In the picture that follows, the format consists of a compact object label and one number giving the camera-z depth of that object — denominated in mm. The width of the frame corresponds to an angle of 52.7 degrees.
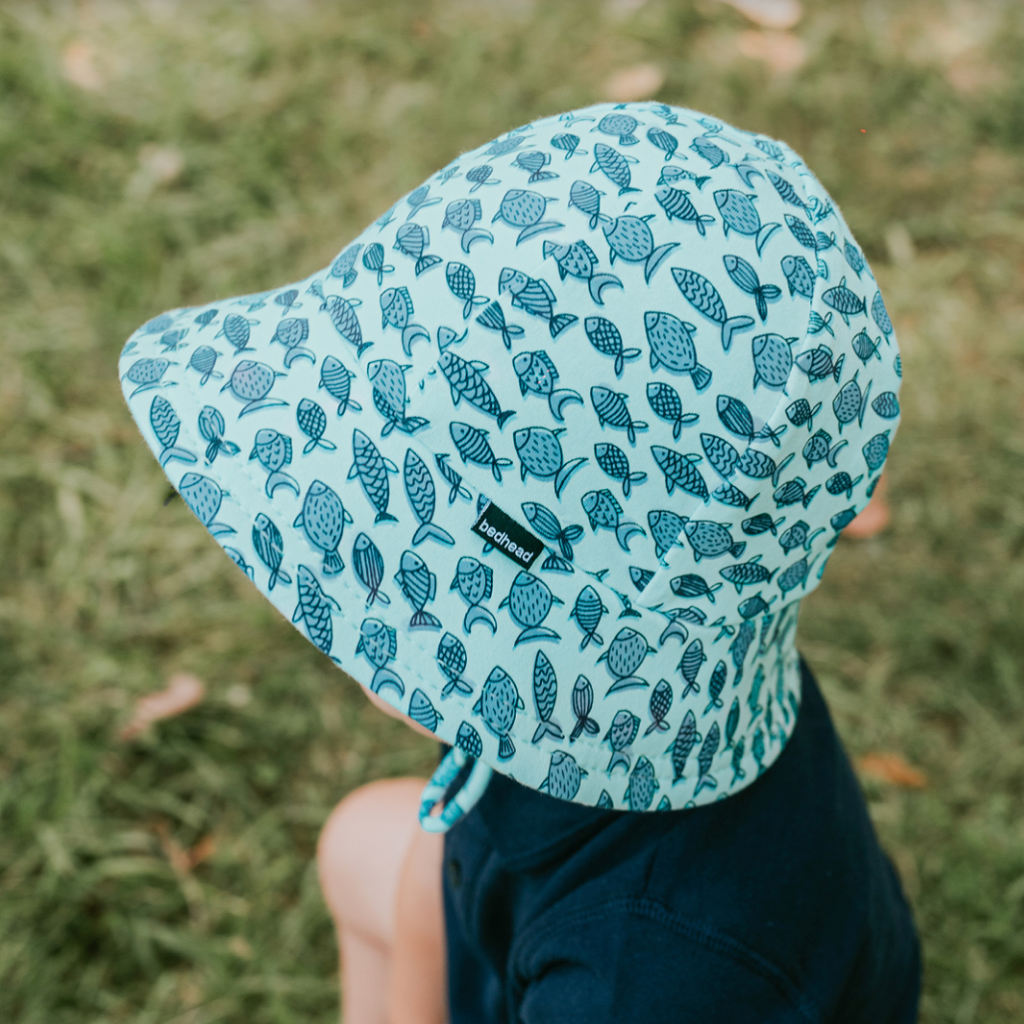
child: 792
